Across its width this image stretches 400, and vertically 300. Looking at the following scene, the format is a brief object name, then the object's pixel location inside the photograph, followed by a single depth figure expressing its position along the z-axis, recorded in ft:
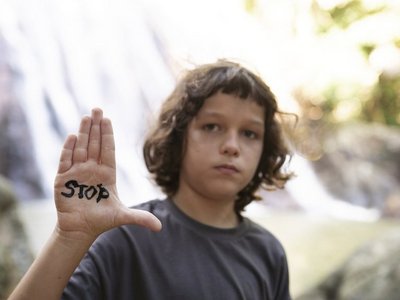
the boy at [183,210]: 4.17
